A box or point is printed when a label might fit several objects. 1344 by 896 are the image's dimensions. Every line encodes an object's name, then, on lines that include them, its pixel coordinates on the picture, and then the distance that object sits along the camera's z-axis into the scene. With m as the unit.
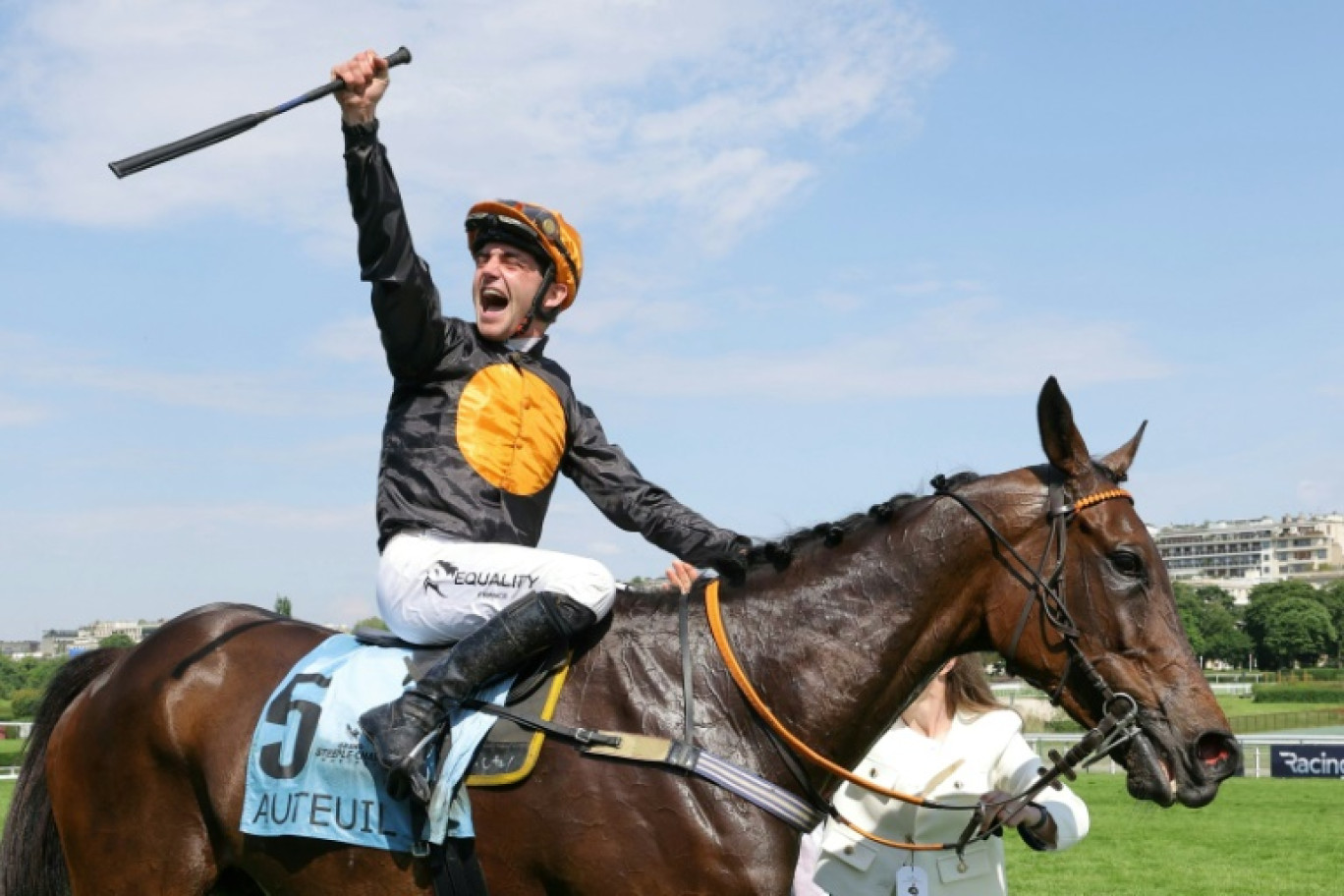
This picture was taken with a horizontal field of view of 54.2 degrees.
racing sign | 24.48
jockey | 3.80
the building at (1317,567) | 186.38
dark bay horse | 3.64
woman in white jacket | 5.48
